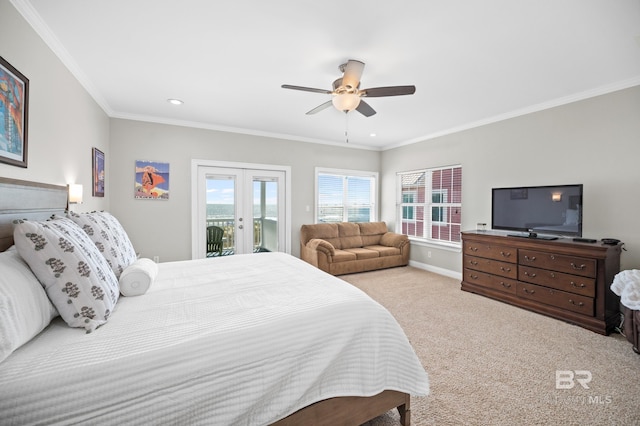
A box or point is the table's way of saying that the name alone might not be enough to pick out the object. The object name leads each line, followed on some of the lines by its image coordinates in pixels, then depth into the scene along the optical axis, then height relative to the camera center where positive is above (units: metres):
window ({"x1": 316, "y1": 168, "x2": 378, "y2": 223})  5.70 +0.35
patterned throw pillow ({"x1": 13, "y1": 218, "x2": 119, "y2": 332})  1.17 -0.30
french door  4.54 +0.01
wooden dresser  2.70 -0.77
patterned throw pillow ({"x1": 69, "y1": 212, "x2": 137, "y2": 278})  1.68 -0.21
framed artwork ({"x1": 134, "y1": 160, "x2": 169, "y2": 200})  4.07 +0.45
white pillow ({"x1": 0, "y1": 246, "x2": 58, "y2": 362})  0.91 -0.39
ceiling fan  2.41 +1.17
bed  0.89 -0.62
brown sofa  4.69 -0.74
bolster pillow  1.59 -0.45
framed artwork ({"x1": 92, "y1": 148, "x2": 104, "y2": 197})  3.22 +0.47
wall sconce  2.44 +0.13
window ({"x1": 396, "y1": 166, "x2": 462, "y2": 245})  4.79 +0.16
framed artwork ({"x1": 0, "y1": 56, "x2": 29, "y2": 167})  1.58 +0.60
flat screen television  3.10 +0.03
